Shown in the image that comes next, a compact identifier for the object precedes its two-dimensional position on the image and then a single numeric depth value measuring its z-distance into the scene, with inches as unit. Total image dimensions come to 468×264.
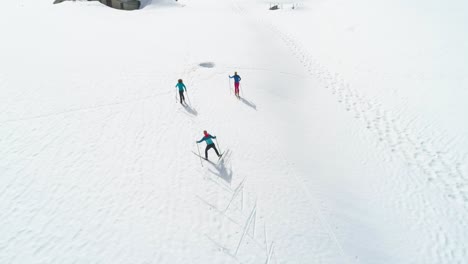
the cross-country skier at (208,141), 462.5
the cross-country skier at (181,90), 631.9
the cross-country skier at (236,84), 671.8
